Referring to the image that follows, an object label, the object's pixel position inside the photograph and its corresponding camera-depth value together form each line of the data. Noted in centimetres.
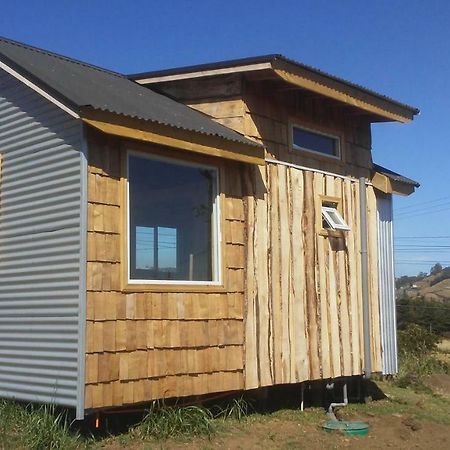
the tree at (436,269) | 14775
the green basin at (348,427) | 917
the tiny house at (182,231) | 768
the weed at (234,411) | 912
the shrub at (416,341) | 1847
